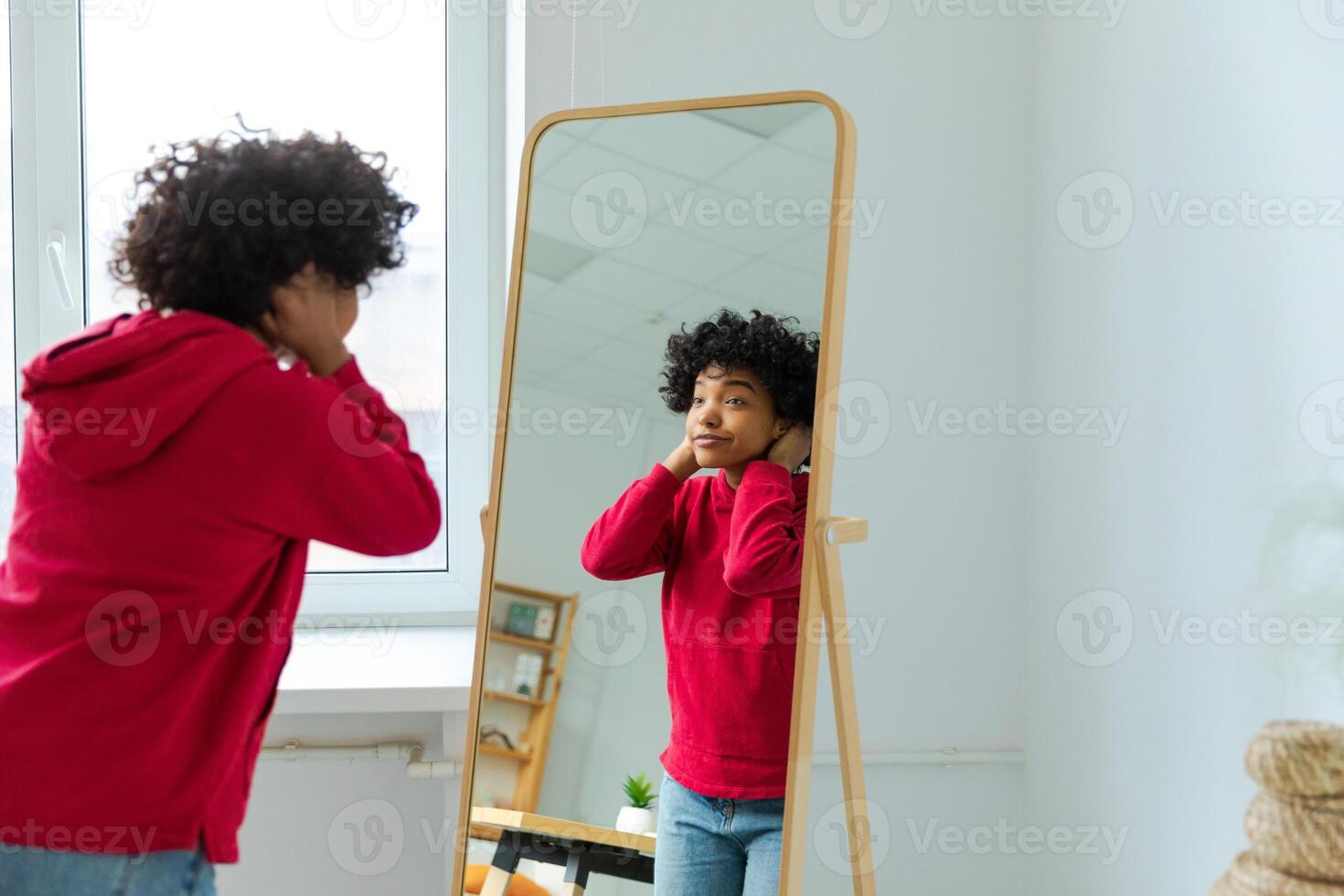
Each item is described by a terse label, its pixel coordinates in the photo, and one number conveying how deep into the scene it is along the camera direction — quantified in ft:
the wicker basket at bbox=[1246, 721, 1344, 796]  3.64
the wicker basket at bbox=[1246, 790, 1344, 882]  3.62
